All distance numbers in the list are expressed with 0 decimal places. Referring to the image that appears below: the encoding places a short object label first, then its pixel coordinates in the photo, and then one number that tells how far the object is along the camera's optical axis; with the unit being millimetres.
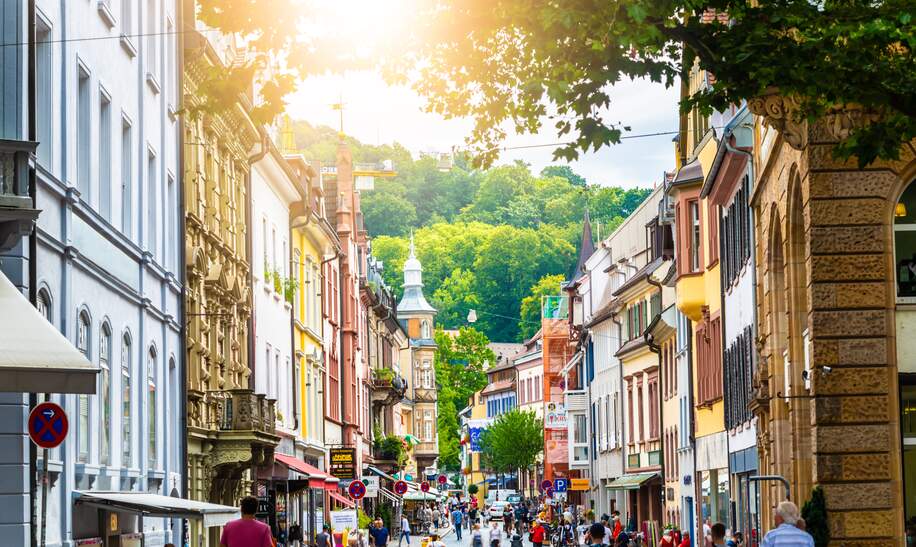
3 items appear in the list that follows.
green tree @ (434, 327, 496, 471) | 142500
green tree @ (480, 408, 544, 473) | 124625
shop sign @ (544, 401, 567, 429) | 95681
